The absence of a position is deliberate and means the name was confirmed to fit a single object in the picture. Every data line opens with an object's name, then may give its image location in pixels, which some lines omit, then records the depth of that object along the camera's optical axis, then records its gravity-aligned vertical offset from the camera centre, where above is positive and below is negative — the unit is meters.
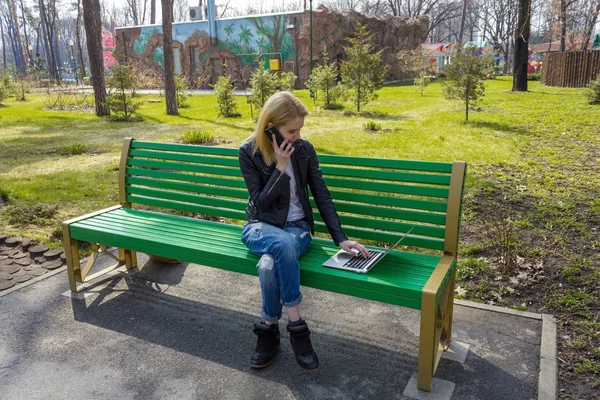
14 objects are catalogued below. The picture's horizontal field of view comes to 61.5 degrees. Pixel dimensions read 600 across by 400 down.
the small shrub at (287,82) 16.14 -0.28
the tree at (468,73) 12.15 -0.08
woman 2.81 -0.86
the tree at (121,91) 14.91 -0.42
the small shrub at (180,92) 19.12 -0.61
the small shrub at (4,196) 6.19 -1.40
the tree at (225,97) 15.29 -0.66
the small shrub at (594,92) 14.52 -0.71
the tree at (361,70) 15.43 +0.05
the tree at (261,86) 14.41 -0.34
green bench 2.69 -1.07
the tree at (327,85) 16.25 -0.39
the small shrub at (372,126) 11.41 -1.20
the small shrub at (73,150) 9.59 -1.34
